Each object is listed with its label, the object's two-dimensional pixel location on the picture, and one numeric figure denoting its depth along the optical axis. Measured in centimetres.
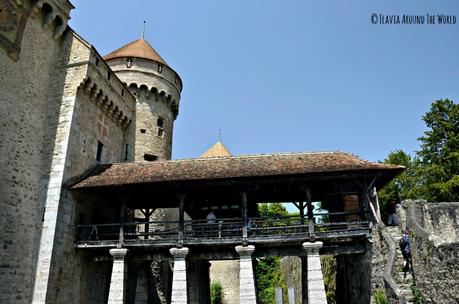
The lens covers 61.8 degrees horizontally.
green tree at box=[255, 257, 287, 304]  2662
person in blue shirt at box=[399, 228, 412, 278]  1002
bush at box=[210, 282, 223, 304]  2642
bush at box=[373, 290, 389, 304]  977
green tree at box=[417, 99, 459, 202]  2016
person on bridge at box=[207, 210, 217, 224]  1406
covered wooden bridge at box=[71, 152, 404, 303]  1284
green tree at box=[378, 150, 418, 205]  2475
